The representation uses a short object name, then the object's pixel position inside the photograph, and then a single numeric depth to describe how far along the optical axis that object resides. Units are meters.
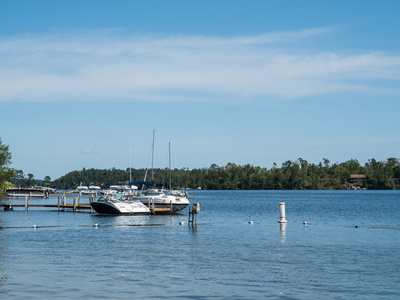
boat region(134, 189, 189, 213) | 68.04
